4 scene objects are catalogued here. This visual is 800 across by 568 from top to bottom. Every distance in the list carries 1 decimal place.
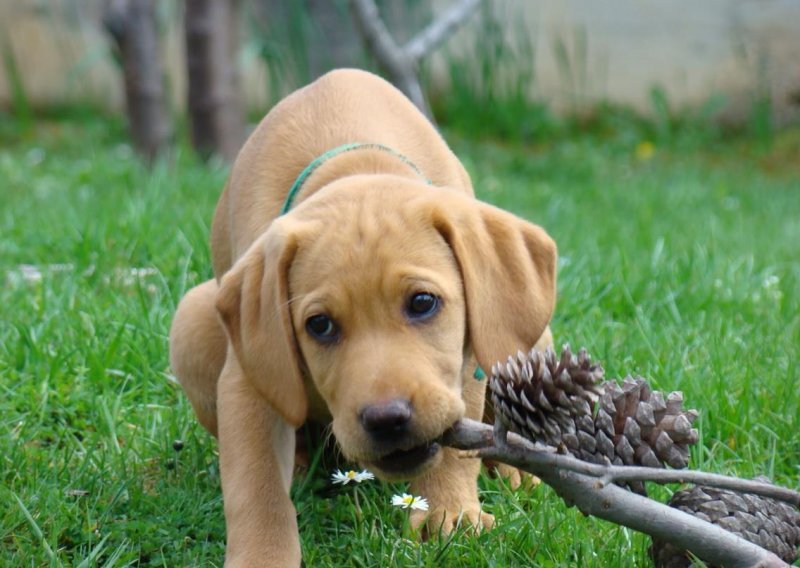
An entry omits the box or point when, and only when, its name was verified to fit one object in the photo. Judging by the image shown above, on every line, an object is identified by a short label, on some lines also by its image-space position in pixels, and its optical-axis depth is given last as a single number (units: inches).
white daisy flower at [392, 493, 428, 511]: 224.7
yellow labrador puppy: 198.7
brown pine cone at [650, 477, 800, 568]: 191.8
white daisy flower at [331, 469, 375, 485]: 236.1
